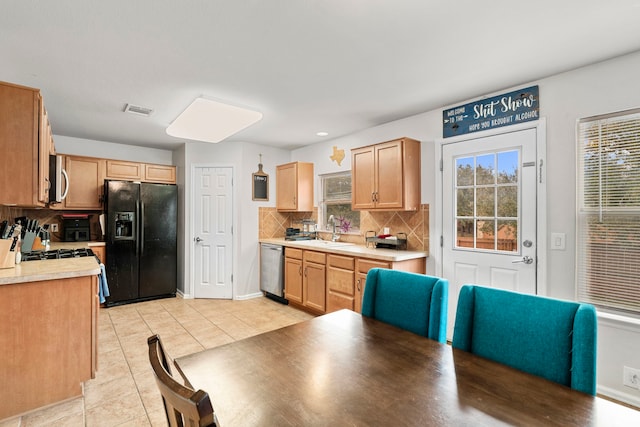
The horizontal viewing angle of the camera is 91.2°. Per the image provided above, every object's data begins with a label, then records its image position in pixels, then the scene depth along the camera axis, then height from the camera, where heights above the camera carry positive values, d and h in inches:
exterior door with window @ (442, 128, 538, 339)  104.0 -0.2
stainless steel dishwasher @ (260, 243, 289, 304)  178.7 -34.6
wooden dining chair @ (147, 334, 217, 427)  22.8 -14.7
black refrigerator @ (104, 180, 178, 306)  172.2 -15.7
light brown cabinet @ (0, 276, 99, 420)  78.1 -34.1
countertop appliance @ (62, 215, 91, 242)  173.8 -8.7
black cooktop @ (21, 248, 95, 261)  107.6 -15.2
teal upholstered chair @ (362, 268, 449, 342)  59.1 -18.0
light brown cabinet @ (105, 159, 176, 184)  183.9 +25.1
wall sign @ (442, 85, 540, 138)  103.1 +35.9
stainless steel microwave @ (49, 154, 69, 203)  122.3 +13.5
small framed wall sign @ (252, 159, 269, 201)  197.2 +17.6
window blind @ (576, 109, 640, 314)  84.7 +0.3
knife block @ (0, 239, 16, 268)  86.0 -11.5
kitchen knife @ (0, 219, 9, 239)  100.6 -5.9
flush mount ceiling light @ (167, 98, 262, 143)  118.3 +37.8
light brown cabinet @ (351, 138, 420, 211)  130.3 +16.2
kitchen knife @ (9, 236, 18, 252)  92.3 -9.1
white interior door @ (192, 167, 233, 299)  189.5 -11.7
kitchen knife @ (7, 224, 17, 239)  101.9 -6.1
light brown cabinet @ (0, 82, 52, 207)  83.1 +18.7
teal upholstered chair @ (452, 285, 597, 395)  42.3 -18.3
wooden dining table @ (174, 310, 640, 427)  33.3 -21.8
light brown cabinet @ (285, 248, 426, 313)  130.1 -30.4
